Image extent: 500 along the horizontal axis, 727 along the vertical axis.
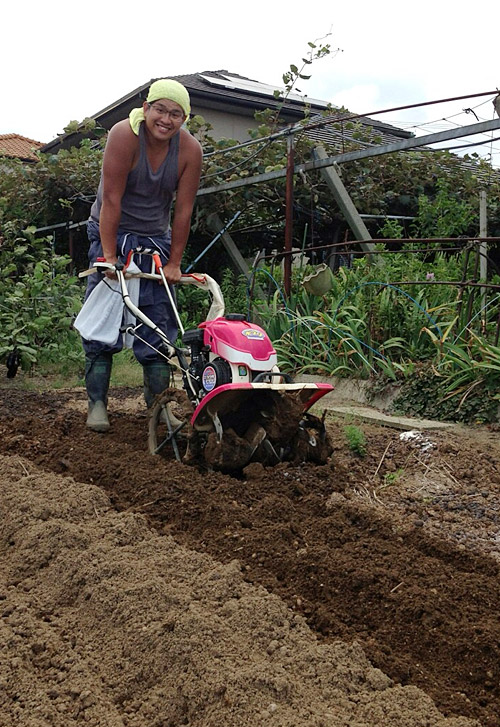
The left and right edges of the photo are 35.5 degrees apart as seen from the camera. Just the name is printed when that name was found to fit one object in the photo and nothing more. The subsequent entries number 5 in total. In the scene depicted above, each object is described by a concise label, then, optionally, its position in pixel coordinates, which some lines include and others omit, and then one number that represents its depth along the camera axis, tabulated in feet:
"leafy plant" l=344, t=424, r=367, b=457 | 13.20
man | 13.55
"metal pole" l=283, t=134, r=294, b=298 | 23.12
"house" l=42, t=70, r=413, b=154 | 50.21
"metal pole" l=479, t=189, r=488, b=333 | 21.82
